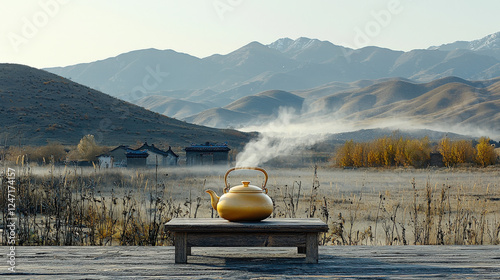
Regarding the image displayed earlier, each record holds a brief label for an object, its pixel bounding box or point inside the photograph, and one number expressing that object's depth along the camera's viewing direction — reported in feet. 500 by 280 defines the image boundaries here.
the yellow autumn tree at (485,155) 101.09
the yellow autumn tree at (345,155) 107.86
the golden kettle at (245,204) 15.34
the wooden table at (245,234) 15.08
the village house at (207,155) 99.76
